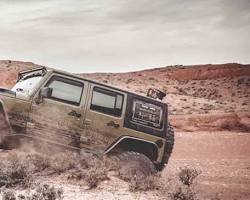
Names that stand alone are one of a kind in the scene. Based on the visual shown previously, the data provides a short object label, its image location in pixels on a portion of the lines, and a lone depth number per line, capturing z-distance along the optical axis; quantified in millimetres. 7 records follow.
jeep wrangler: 8930
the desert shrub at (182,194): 7621
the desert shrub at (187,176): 9305
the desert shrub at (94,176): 8117
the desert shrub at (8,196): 6878
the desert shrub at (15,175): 7887
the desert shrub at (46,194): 6801
